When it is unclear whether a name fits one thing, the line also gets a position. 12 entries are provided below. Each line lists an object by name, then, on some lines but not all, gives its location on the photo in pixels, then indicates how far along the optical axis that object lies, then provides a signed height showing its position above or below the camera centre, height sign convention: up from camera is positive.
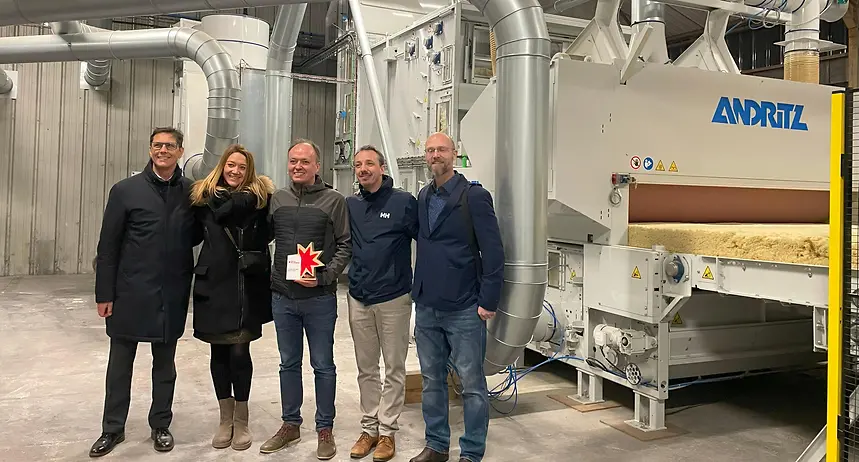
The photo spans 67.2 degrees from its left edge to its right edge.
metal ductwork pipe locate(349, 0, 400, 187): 5.22 +1.15
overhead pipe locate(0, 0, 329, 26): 3.60 +1.28
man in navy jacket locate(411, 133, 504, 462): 2.73 -0.20
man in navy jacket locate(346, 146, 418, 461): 2.90 -0.20
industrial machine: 2.94 +0.28
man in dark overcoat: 2.96 -0.15
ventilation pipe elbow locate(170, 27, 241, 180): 6.22 +1.48
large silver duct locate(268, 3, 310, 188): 6.81 +1.37
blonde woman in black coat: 2.96 -0.14
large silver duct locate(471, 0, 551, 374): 2.87 +0.34
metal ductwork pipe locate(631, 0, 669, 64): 3.96 +1.39
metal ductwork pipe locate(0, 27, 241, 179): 6.25 +1.88
